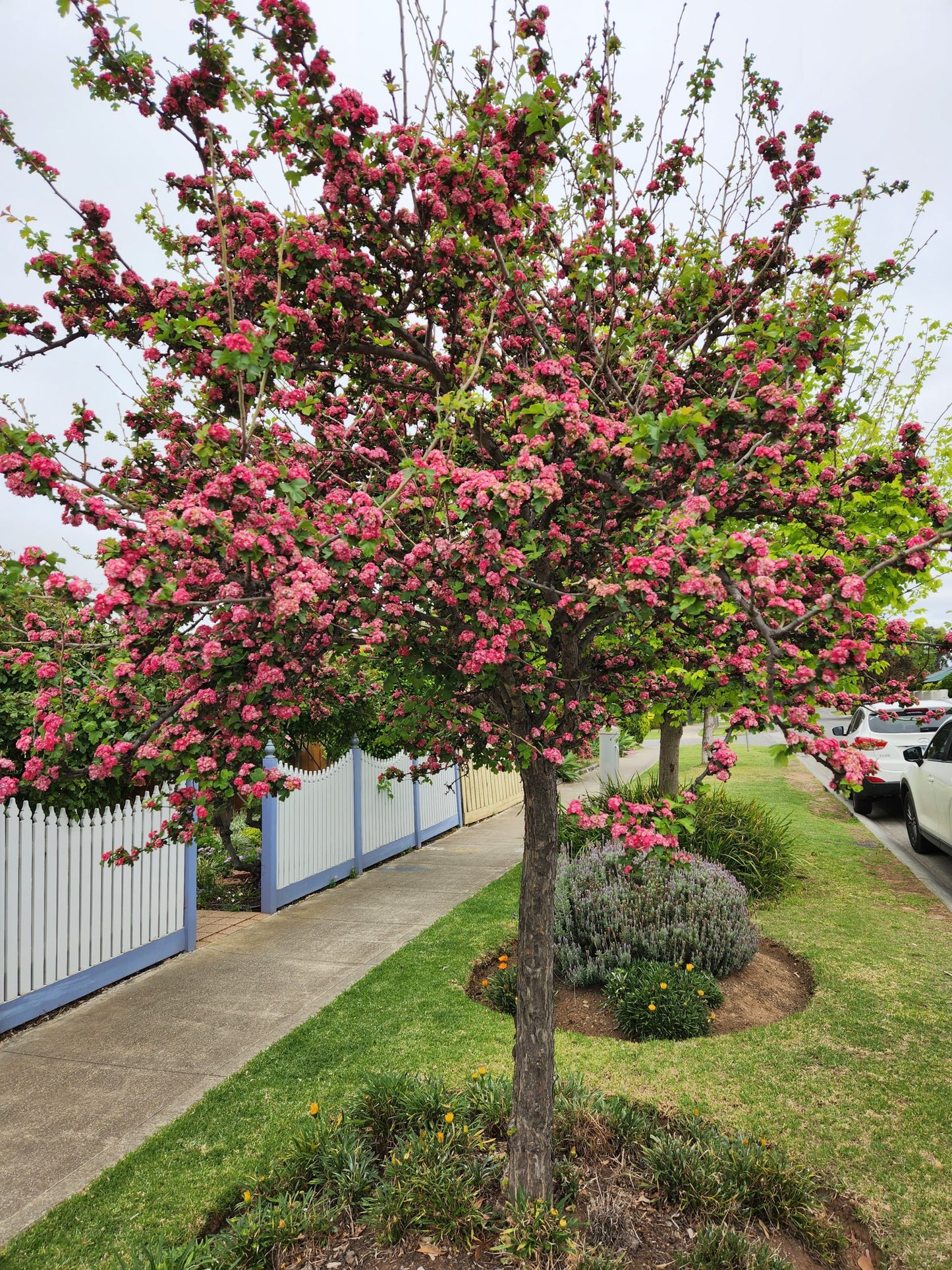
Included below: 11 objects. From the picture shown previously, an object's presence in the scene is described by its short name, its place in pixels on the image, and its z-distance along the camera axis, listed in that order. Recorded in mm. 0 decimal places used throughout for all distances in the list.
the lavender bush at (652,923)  5918
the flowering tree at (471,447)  2266
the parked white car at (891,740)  12273
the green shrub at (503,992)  5605
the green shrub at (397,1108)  3742
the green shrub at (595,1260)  2865
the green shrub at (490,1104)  3752
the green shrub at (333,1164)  3326
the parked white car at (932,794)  9188
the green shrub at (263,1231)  2941
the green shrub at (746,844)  8258
